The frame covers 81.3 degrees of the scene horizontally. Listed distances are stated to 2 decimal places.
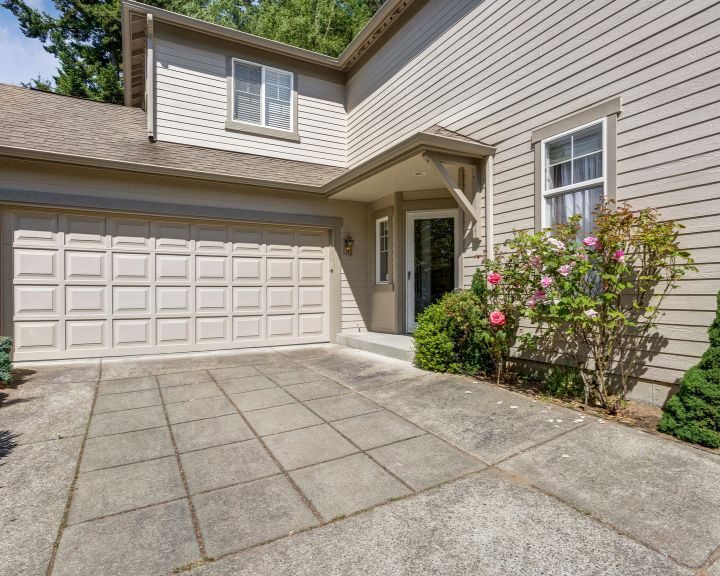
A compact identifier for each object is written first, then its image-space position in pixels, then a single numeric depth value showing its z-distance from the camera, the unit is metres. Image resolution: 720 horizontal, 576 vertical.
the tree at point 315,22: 13.73
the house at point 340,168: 3.76
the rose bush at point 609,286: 3.64
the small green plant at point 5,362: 4.56
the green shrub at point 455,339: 5.11
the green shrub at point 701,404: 2.99
